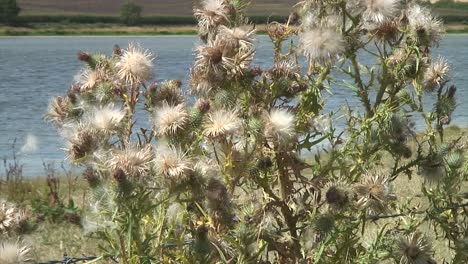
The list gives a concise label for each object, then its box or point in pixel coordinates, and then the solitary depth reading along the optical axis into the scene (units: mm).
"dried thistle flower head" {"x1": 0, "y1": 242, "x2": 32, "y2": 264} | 1816
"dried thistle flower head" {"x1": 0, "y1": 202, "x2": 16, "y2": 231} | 1865
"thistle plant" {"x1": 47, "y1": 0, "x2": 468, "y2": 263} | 1889
